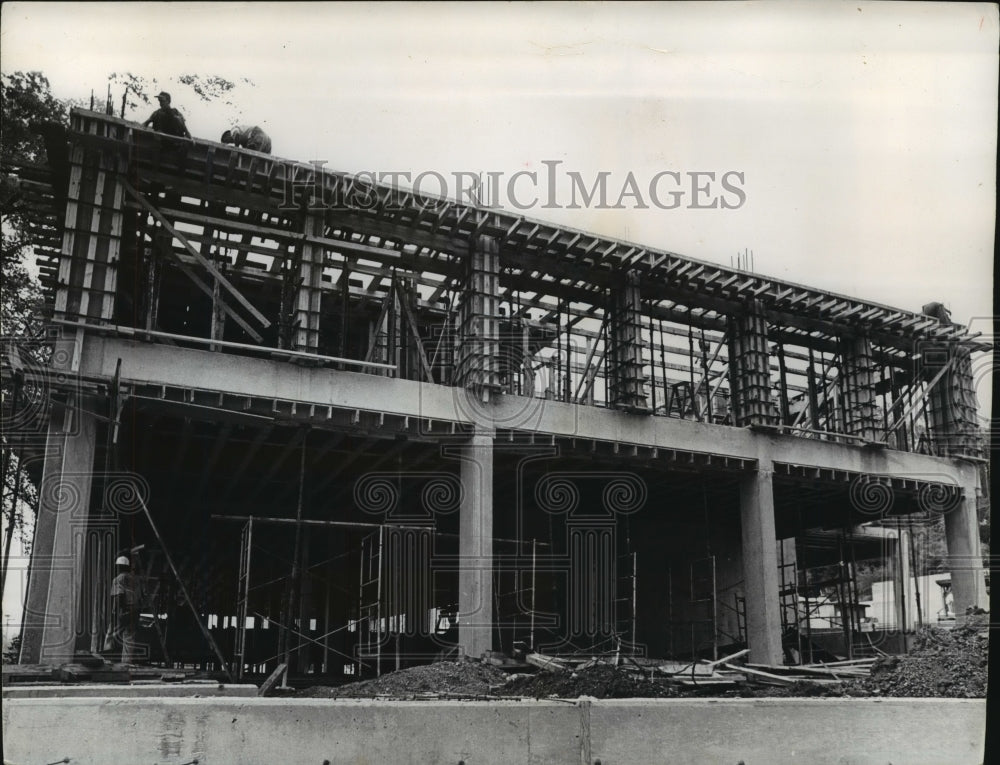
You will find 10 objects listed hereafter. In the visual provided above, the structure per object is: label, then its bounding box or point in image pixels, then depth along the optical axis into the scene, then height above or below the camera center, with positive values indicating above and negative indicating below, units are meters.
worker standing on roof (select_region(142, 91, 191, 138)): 15.77 +7.80
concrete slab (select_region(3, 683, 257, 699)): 10.17 -1.68
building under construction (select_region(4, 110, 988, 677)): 15.52 +2.77
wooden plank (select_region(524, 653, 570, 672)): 15.04 -1.90
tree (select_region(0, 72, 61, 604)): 14.61 +7.85
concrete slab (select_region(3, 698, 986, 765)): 8.50 -1.76
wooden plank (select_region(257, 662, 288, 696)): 11.55 -1.76
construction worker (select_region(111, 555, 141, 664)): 13.50 -0.81
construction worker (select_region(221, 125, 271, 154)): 16.73 +7.95
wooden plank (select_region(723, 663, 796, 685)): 14.05 -1.93
